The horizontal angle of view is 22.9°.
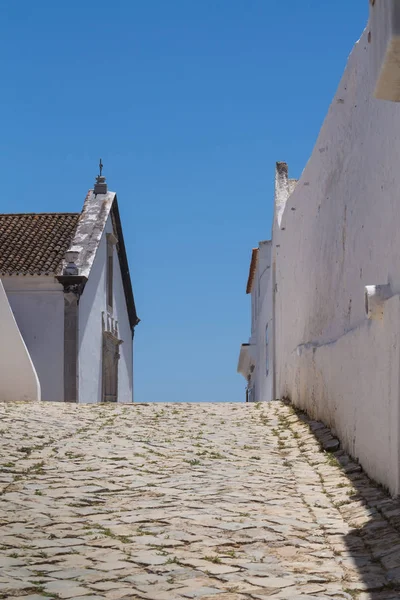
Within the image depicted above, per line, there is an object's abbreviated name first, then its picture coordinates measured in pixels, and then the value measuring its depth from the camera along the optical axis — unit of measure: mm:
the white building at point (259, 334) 21234
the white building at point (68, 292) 23703
